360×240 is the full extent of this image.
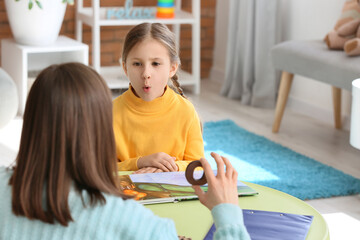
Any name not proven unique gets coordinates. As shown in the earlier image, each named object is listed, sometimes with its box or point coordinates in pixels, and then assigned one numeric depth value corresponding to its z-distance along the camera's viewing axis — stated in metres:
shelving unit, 4.68
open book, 1.93
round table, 1.81
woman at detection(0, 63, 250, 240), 1.52
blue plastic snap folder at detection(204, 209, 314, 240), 1.78
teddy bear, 3.58
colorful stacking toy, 4.86
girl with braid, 2.28
